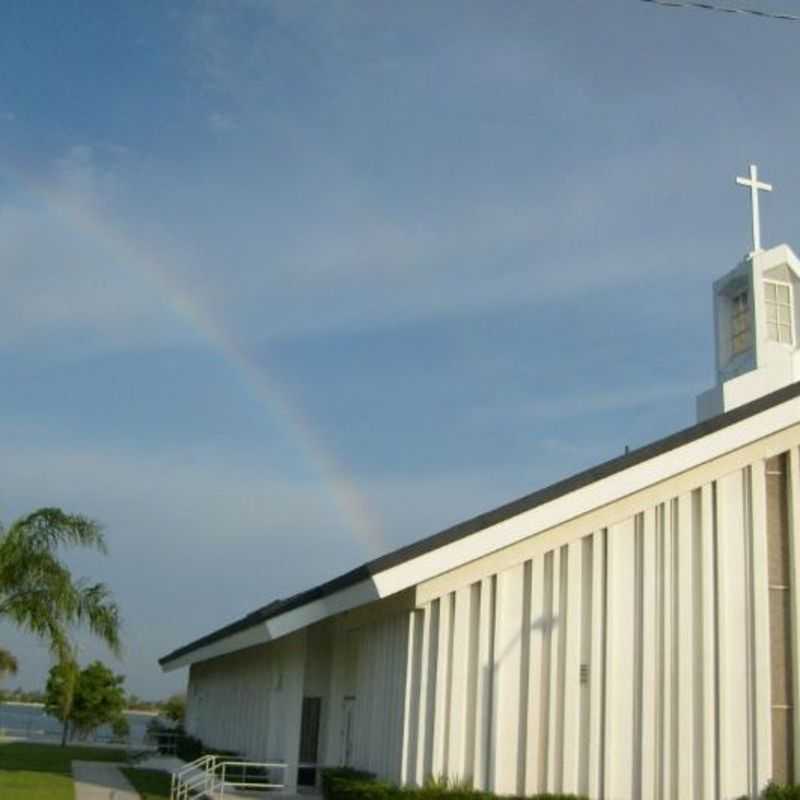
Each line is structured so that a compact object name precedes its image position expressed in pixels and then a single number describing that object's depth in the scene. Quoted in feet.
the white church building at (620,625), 52.70
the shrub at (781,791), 50.98
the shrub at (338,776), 60.23
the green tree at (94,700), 204.74
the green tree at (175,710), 197.49
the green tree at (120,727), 211.82
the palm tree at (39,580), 75.87
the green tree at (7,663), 129.99
